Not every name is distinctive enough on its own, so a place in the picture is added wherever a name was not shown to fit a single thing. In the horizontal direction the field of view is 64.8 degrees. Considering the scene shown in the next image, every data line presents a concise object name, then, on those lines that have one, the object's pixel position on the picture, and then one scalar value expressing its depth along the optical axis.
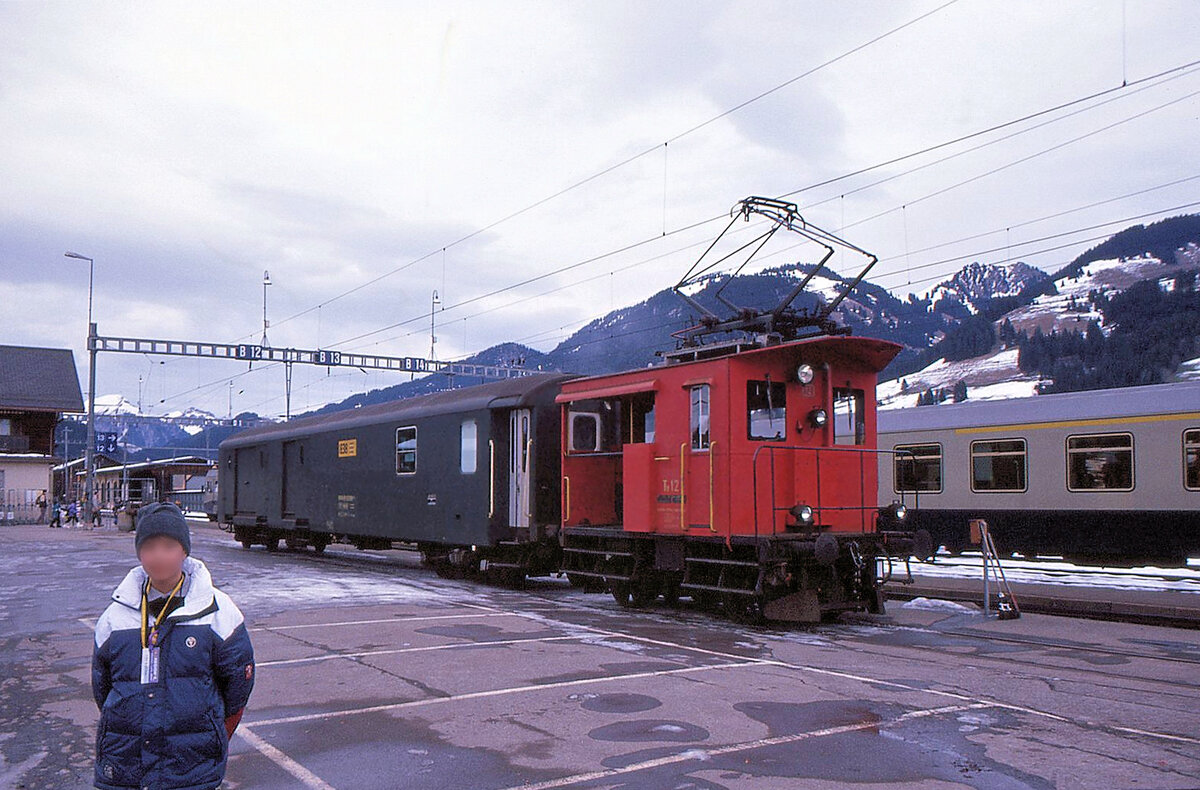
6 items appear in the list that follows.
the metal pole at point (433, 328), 45.58
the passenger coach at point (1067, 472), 15.88
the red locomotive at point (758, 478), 11.29
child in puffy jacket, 3.22
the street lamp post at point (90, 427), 41.28
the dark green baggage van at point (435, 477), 15.30
